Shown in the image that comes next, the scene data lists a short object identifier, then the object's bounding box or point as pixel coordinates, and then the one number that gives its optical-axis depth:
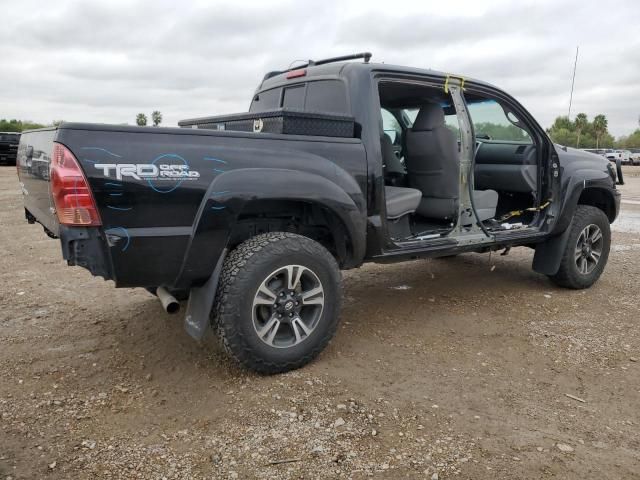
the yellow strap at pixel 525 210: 5.14
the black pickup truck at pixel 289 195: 2.86
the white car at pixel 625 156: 44.17
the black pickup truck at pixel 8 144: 22.55
